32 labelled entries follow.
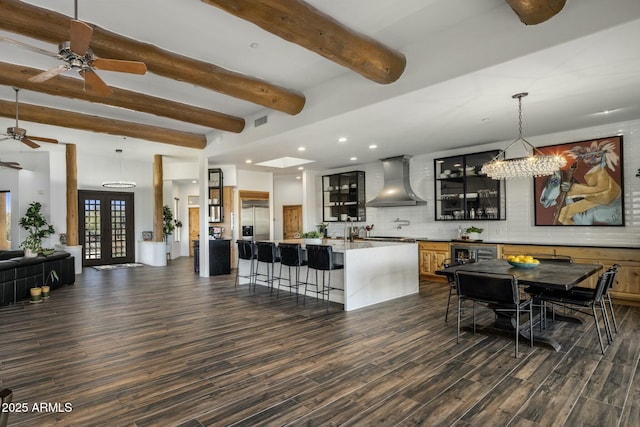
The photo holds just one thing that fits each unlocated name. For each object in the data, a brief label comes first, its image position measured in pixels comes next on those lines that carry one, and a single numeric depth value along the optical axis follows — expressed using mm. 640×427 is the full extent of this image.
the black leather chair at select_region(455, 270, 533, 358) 3258
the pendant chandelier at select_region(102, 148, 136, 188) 9141
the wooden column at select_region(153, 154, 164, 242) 9766
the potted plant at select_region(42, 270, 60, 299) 5906
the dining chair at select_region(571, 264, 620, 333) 3549
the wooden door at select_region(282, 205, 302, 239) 12078
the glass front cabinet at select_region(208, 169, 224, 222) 8688
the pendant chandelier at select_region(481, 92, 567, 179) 4195
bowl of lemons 3924
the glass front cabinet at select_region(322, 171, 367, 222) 9109
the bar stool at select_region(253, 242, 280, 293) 5939
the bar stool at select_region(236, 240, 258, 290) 6348
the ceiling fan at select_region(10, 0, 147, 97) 2689
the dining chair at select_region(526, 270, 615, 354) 3445
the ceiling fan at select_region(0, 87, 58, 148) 5474
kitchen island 5053
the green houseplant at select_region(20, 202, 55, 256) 8766
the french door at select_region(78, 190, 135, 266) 10281
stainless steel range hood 7691
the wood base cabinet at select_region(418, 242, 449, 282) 7055
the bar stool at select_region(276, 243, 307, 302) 5488
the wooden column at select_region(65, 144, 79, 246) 8562
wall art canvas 5488
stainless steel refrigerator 9789
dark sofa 5398
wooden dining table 3244
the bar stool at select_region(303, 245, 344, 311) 4949
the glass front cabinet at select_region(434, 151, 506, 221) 6773
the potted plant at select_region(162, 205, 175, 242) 11484
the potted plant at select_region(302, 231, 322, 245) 6824
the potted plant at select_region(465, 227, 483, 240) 6900
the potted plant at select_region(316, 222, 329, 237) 8953
